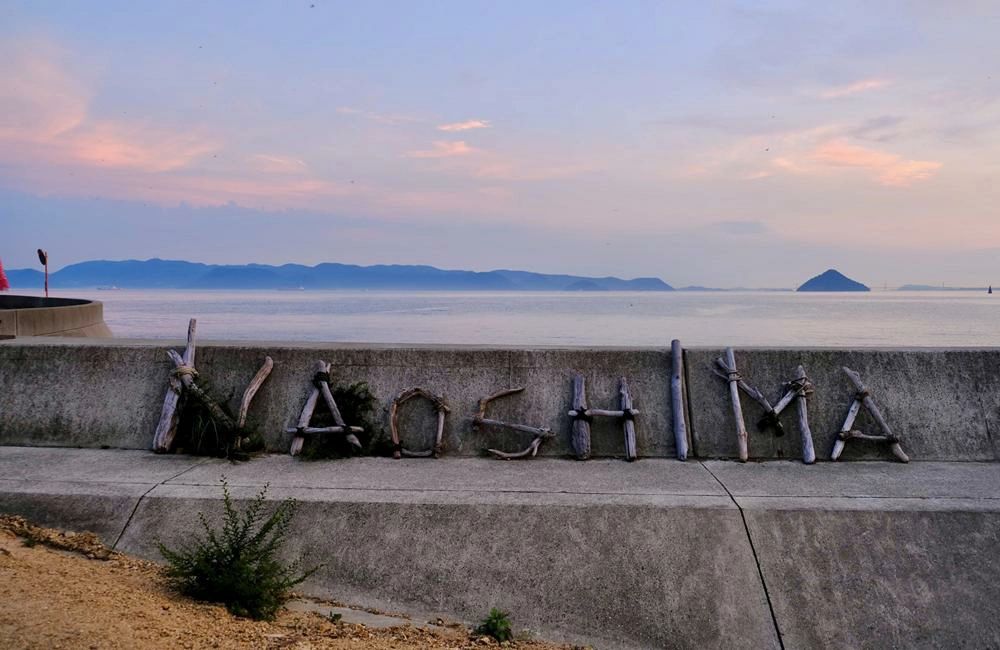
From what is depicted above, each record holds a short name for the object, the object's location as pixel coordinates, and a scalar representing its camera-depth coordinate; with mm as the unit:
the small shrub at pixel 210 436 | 8047
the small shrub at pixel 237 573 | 5301
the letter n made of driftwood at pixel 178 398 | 8102
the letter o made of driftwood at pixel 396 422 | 8109
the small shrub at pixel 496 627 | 5568
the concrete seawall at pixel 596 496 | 5922
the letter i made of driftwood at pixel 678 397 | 8133
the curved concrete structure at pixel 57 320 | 13734
